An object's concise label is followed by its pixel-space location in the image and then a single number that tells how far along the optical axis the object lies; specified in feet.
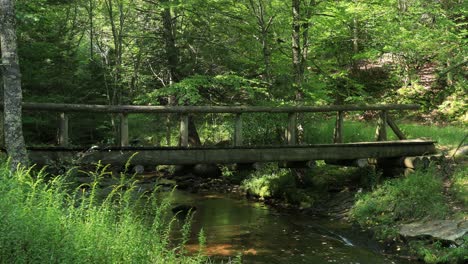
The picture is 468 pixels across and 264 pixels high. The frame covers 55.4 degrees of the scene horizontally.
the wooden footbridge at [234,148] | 28.66
